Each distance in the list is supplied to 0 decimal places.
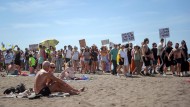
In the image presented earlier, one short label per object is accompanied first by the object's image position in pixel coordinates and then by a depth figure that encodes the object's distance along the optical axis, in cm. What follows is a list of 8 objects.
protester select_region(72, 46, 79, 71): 1585
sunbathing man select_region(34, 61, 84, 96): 672
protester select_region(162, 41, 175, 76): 1213
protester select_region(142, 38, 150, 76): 1229
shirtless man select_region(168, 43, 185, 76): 1171
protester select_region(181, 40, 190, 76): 1173
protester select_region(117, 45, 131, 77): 1258
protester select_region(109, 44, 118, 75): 1336
